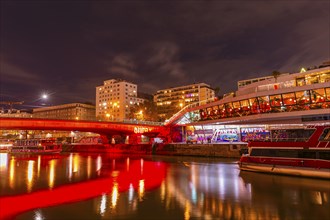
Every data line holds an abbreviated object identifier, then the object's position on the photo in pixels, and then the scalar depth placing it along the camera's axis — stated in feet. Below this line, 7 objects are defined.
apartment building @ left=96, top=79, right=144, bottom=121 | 526.57
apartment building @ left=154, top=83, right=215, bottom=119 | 486.63
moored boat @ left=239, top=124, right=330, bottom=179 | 82.43
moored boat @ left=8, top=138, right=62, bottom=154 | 278.87
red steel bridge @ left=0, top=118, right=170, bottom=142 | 166.05
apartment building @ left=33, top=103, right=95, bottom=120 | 584.81
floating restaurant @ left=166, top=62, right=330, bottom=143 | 158.73
